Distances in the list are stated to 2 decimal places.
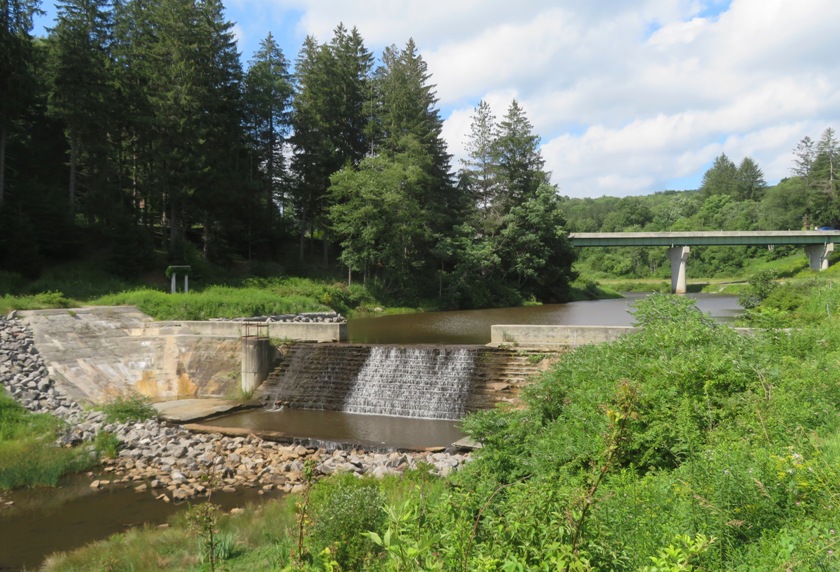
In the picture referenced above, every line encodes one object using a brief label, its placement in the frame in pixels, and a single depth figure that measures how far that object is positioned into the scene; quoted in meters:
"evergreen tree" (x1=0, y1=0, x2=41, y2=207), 26.91
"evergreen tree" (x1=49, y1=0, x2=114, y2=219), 29.83
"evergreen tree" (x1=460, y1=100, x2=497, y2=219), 45.53
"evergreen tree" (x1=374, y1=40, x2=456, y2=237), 40.38
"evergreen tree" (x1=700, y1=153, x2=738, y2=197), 111.59
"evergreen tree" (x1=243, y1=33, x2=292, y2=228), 41.19
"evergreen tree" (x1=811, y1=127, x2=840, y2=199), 79.94
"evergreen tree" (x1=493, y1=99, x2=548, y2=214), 44.91
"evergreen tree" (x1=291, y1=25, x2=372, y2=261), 40.12
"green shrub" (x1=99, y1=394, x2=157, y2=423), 13.91
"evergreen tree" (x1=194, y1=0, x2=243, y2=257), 33.97
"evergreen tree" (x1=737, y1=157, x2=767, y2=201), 109.38
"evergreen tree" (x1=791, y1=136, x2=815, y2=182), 89.44
